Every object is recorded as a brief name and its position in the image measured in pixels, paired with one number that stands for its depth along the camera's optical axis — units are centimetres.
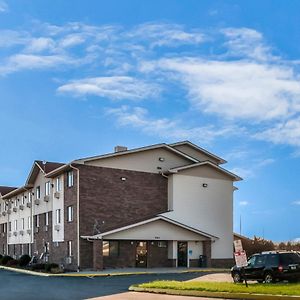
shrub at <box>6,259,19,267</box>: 5093
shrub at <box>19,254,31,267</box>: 4894
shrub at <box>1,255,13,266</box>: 5367
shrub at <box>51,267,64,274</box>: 3903
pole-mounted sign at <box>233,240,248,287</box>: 2123
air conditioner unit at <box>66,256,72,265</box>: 4192
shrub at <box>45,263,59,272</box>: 4057
